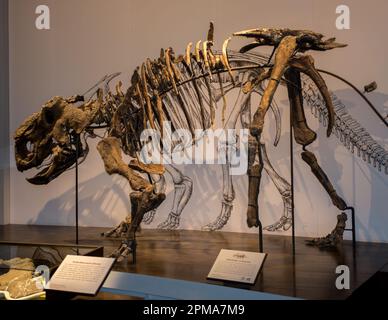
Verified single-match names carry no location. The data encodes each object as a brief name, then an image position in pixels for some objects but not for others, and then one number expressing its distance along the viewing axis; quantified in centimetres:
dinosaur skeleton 416
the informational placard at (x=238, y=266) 322
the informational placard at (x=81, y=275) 321
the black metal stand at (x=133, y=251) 409
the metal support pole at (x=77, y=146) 480
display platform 336
